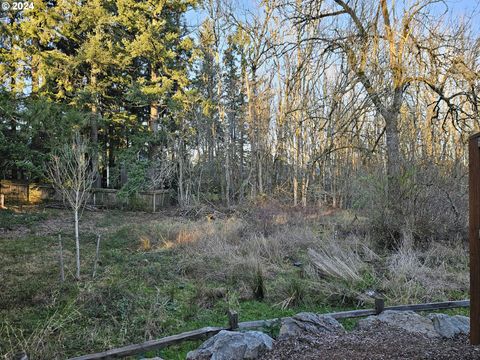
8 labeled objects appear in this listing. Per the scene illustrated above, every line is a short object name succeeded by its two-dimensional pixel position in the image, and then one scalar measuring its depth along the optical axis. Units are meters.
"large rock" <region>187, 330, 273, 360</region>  2.60
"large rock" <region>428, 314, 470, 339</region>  2.99
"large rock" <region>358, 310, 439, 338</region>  3.12
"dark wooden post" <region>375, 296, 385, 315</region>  3.74
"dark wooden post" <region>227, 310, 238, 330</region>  3.35
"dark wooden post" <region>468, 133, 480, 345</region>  2.04
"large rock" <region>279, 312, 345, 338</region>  3.01
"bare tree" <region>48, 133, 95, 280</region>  5.26
